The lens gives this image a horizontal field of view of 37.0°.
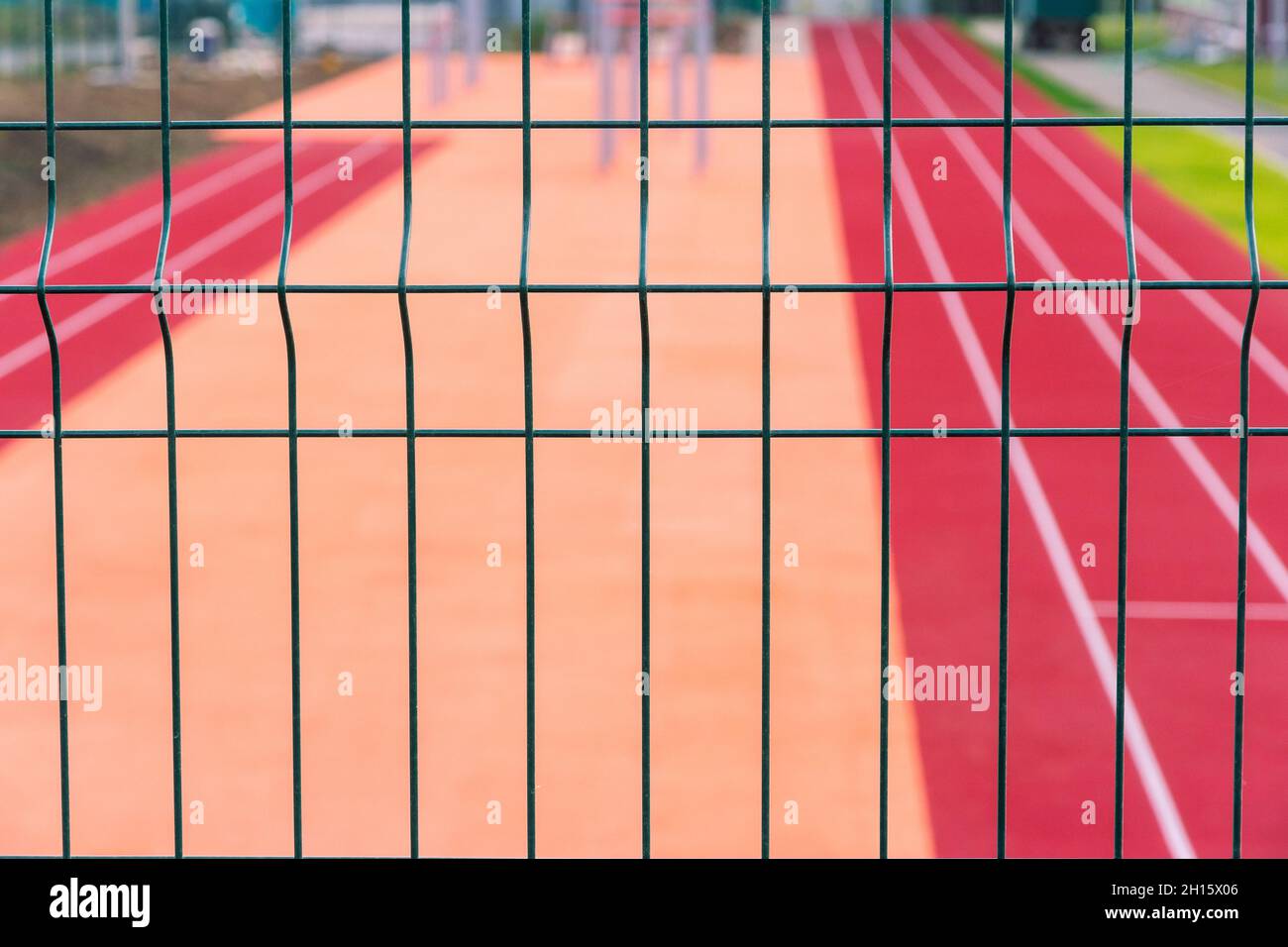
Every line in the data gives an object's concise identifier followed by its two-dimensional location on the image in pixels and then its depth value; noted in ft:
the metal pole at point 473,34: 110.32
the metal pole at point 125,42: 110.63
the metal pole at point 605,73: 75.56
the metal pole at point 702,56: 86.17
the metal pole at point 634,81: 97.37
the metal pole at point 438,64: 100.58
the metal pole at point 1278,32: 131.44
